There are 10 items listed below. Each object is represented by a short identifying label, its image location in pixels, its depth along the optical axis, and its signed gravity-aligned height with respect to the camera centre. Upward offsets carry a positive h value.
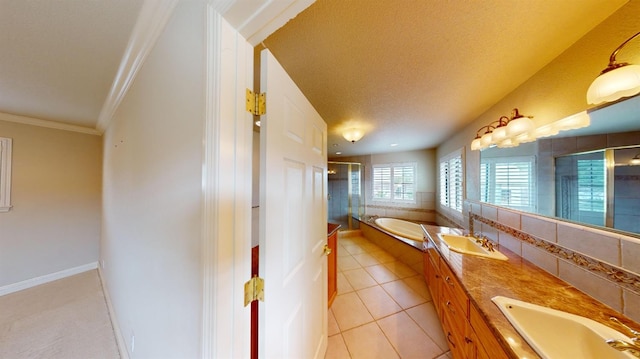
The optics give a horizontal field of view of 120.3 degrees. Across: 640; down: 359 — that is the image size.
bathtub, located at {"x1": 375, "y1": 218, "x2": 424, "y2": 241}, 3.69 -1.03
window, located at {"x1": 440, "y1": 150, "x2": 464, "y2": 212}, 2.80 -0.02
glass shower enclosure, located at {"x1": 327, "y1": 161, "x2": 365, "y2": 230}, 4.85 -0.37
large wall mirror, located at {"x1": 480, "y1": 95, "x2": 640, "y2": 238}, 0.87 +0.04
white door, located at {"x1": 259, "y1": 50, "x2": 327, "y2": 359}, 0.73 -0.20
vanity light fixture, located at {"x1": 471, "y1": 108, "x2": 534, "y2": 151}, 1.40 +0.41
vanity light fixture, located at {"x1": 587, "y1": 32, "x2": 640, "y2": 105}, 0.80 +0.44
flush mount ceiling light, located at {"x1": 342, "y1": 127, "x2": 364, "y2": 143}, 2.71 +0.69
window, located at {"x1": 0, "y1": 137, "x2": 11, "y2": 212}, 2.28 +0.07
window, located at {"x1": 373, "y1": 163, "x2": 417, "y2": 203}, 4.40 -0.06
